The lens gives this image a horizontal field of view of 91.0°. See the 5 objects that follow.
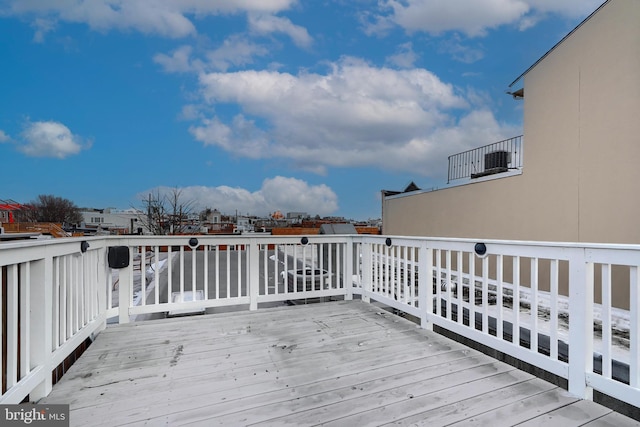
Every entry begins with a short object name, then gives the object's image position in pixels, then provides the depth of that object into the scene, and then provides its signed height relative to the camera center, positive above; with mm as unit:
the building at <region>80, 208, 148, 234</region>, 39594 -237
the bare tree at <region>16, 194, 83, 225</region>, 27044 +554
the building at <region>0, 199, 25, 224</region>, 8688 +202
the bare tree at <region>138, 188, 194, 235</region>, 16594 +209
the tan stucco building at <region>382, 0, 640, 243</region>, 4242 +1033
